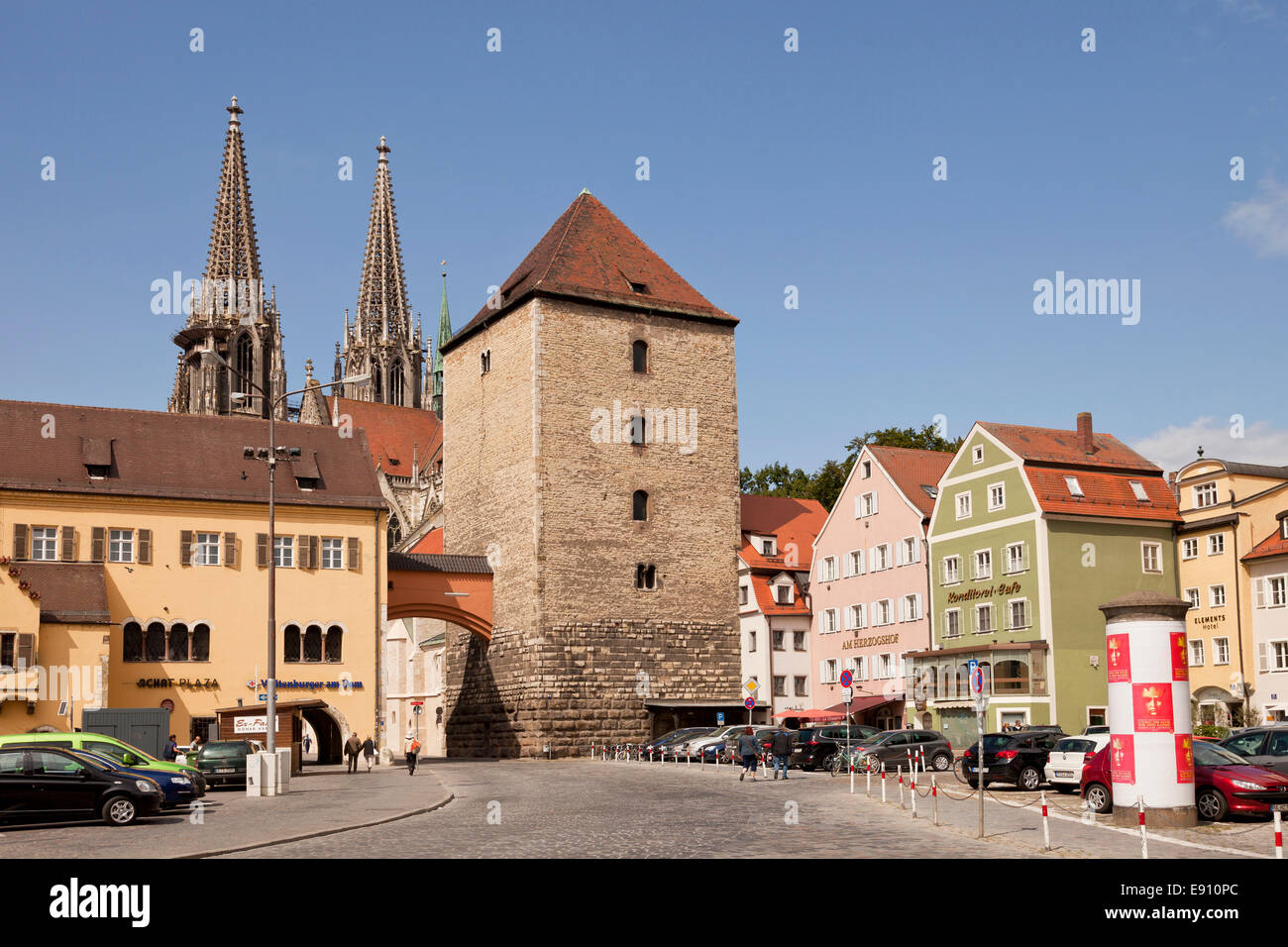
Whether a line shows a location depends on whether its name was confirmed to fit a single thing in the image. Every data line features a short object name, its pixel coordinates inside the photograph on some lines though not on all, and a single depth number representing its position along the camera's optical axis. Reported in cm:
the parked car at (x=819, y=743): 4309
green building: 5175
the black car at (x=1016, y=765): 3259
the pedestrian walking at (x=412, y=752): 4403
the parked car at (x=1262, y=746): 2656
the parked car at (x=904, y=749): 3997
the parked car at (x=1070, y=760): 3044
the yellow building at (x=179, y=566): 4759
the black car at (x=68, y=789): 2447
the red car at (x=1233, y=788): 2341
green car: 2760
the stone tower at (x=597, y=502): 5825
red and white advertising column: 2262
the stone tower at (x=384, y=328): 14712
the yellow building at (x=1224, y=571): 5016
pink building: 6034
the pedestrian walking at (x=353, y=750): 4647
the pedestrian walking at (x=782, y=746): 3616
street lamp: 3244
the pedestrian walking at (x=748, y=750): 3588
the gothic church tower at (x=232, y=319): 12150
